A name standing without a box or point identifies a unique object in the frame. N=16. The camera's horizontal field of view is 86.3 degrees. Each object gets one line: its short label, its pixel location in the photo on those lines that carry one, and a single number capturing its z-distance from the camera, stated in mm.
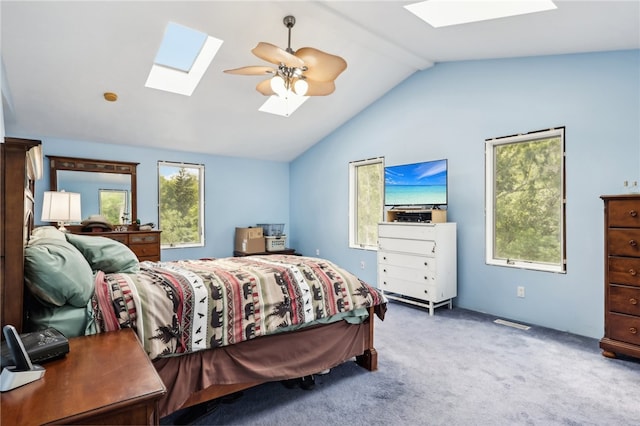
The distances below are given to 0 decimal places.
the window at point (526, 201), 3322
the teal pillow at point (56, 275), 1389
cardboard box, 5633
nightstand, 889
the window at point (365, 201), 5004
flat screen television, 3889
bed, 1463
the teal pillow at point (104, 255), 1978
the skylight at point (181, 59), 3516
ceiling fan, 2408
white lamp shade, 3582
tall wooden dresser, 2445
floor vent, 3305
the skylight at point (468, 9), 2452
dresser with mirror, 4367
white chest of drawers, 3697
